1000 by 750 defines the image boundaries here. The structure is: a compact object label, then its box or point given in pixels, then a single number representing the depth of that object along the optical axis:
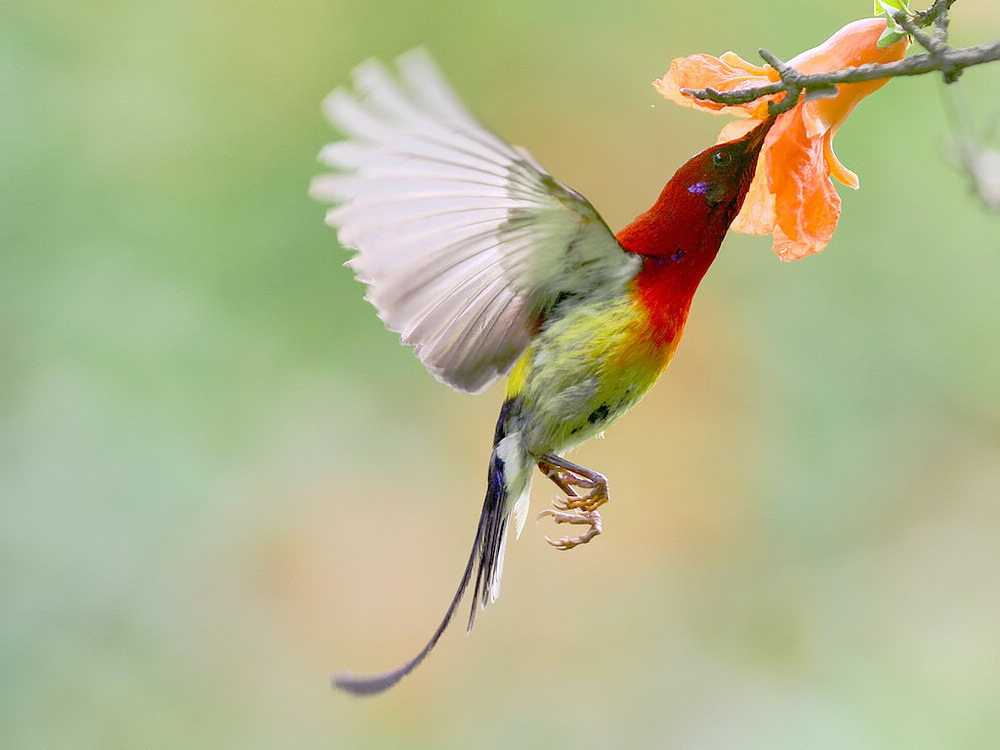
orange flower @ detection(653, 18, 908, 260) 2.42
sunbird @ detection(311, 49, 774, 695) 2.41
